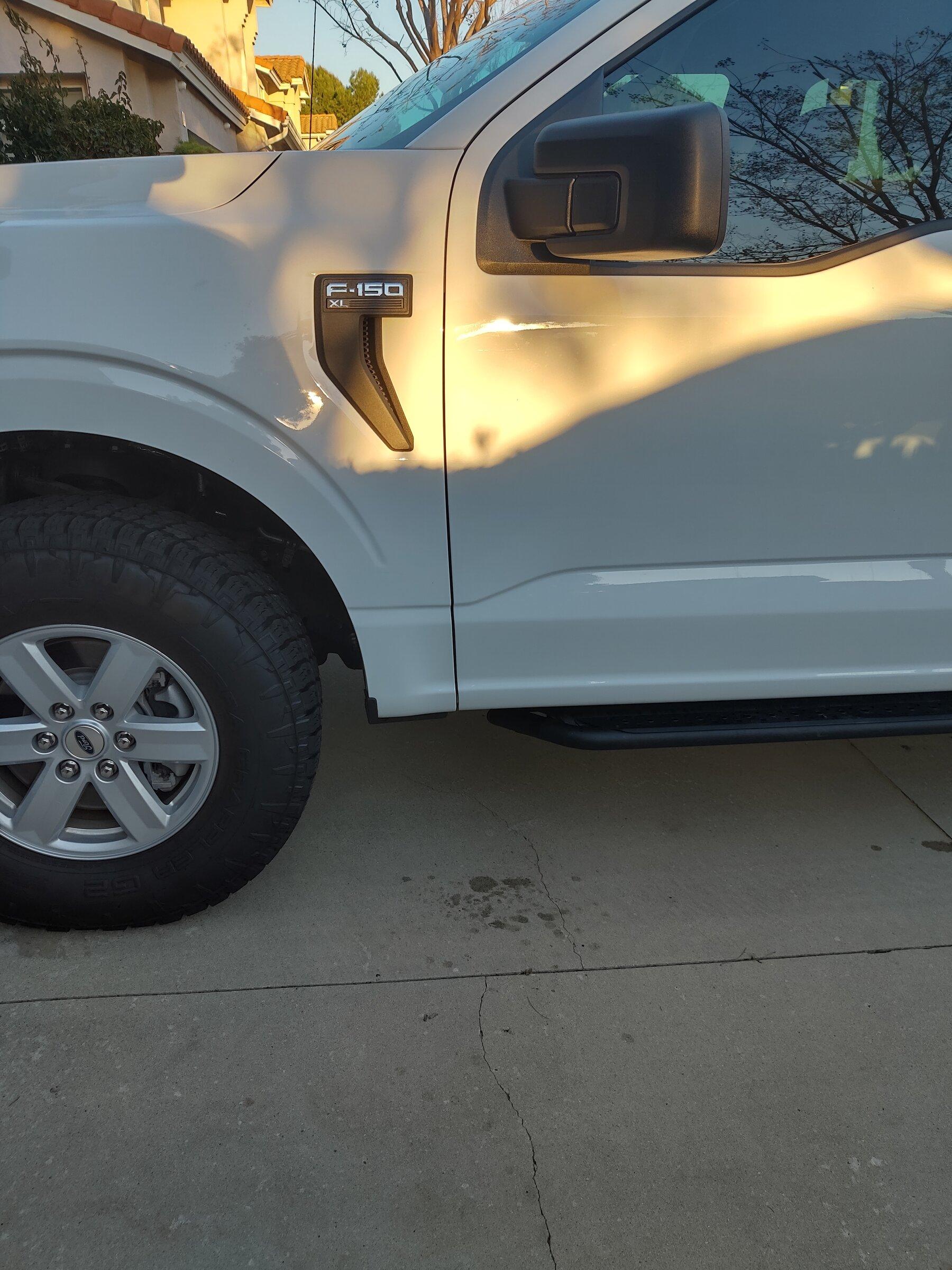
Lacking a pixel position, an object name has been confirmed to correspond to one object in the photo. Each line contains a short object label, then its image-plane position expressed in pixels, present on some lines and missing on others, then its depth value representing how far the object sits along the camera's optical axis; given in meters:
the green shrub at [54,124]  8.56
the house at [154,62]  13.13
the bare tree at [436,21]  13.55
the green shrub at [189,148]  7.29
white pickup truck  1.64
